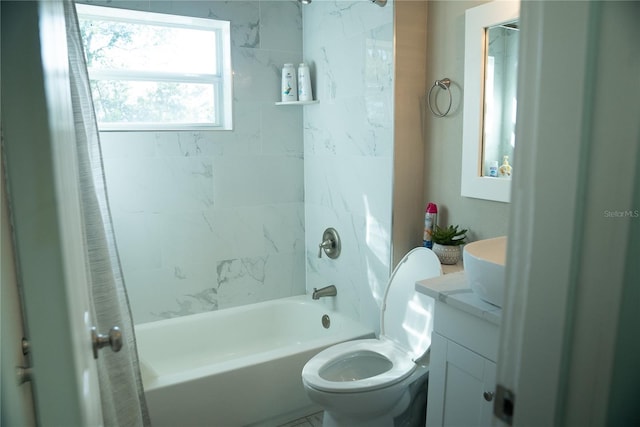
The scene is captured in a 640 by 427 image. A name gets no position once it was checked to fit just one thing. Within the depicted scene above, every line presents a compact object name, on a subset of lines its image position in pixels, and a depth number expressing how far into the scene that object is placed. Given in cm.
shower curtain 145
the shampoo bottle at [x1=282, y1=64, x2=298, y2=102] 288
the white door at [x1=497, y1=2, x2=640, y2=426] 64
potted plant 211
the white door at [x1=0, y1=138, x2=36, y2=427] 78
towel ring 218
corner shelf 282
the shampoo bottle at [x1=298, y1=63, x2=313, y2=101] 285
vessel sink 133
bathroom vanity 143
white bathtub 217
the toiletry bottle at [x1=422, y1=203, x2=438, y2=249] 224
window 261
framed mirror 193
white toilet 191
